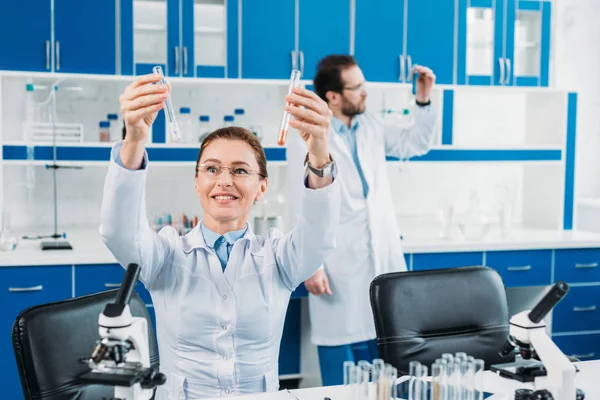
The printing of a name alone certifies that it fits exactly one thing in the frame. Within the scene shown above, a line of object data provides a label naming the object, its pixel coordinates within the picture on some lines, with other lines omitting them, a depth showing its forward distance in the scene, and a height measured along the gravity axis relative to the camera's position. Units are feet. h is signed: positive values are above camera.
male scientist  9.83 -1.10
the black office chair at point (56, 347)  5.12 -1.43
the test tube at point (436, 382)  4.65 -1.46
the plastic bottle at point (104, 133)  12.14 +0.17
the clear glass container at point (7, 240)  10.67 -1.39
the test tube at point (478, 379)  4.66 -1.44
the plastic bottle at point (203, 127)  12.40 +0.30
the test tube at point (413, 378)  4.73 -1.49
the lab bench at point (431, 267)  10.21 -1.87
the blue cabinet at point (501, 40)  12.94 +1.90
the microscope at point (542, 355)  4.40 -1.24
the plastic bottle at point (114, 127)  12.38 +0.28
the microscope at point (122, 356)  3.65 -1.05
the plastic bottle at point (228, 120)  12.62 +0.43
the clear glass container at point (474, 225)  12.27 -1.26
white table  5.23 -1.76
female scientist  5.44 -0.97
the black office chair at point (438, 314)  6.56 -1.51
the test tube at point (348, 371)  4.76 -1.45
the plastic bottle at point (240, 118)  12.82 +0.48
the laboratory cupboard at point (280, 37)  11.34 +1.75
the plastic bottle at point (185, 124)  12.35 +0.34
